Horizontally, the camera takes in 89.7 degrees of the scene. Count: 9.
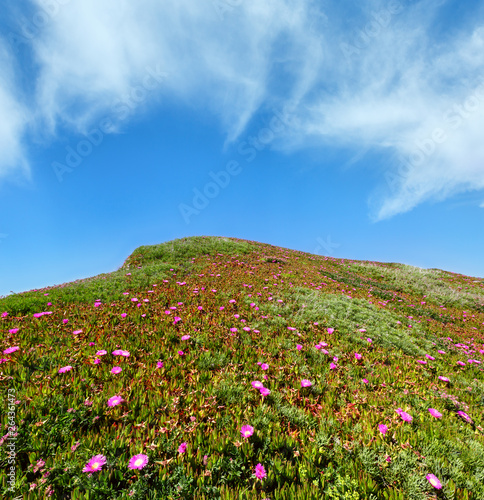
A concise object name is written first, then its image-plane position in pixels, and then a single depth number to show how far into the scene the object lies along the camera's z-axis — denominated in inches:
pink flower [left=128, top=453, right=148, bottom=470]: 90.4
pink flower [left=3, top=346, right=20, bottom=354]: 151.8
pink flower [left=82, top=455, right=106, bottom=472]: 88.0
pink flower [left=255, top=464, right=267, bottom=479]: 92.4
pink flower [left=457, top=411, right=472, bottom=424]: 152.2
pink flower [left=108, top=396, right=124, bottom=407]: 120.6
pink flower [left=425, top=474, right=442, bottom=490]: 94.4
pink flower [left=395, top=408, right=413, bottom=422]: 133.8
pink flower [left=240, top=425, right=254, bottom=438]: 108.8
